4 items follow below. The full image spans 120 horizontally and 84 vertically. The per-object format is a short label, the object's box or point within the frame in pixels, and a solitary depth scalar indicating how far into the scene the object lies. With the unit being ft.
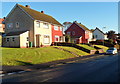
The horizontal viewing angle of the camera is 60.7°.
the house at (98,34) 174.91
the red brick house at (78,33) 133.75
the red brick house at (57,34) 90.05
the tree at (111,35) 189.76
